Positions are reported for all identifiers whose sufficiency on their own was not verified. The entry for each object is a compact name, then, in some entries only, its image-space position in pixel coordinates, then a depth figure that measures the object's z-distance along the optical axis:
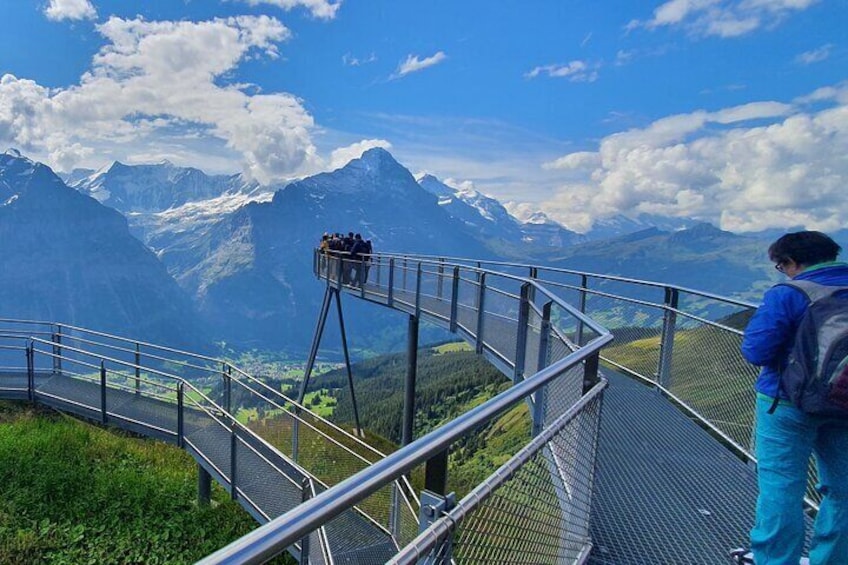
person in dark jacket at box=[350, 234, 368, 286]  17.75
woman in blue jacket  2.49
